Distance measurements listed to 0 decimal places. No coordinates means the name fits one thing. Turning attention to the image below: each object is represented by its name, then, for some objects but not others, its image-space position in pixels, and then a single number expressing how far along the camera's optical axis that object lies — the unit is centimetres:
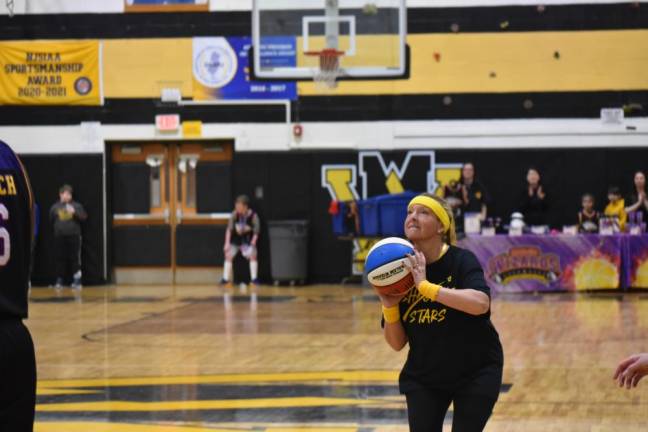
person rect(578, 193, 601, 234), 2172
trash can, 2475
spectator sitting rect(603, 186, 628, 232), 2214
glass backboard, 2030
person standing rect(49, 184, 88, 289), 2494
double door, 2561
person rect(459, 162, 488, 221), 2289
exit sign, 2522
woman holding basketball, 602
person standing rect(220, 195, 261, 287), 2478
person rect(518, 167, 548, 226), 2306
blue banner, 2506
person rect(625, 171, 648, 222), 2217
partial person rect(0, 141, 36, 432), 500
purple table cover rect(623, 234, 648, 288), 2133
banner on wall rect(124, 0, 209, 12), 2528
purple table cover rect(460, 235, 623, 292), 2130
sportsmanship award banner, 2553
